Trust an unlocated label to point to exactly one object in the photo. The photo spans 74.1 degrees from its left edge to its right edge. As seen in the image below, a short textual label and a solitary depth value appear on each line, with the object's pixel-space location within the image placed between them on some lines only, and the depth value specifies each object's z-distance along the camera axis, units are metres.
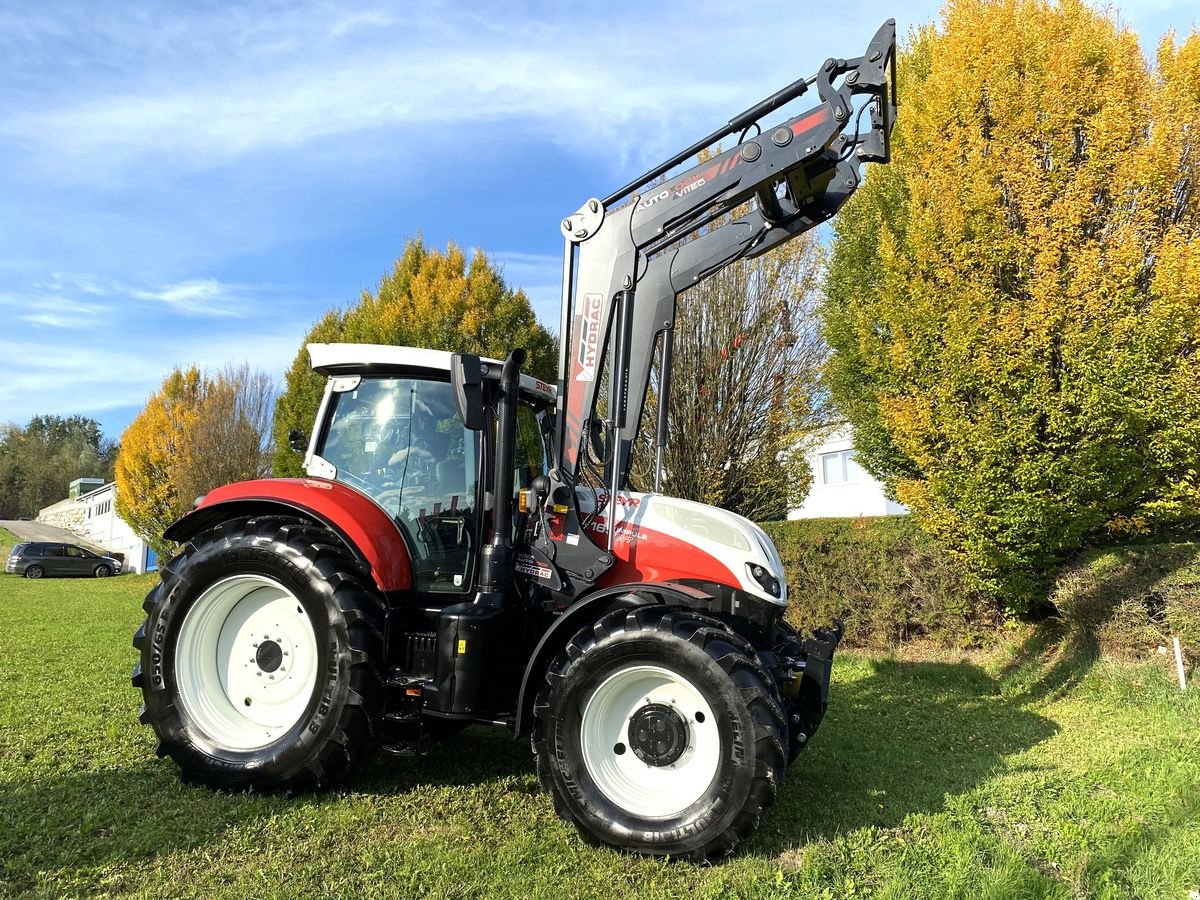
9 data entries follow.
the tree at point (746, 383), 11.34
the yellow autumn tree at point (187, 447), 22.47
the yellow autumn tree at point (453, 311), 15.70
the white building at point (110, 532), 33.81
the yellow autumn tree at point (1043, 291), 7.58
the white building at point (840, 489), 22.39
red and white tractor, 3.83
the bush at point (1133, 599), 7.15
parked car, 28.58
